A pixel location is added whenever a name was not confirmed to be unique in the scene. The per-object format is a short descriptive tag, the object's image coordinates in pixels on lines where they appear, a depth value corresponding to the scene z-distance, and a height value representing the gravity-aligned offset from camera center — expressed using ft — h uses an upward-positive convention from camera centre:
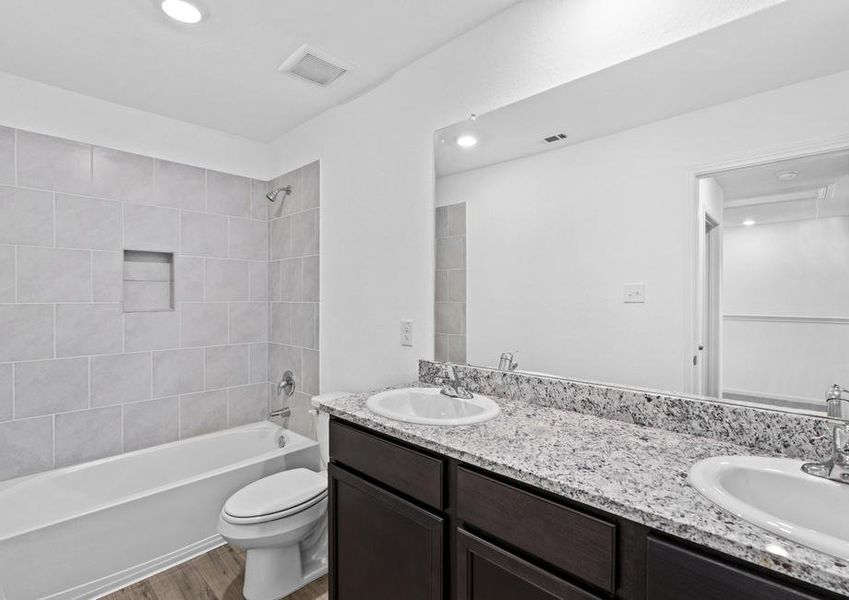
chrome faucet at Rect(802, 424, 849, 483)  2.79 -1.09
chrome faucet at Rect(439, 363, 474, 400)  5.17 -1.14
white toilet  5.83 -3.32
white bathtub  5.65 -3.41
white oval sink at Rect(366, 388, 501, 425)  4.90 -1.31
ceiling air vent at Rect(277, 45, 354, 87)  6.18 +3.60
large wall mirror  3.33 +0.78
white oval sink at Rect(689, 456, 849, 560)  2.70 -1.28
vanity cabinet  2.41 -1.82
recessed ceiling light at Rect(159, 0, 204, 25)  5.12 +3.58
